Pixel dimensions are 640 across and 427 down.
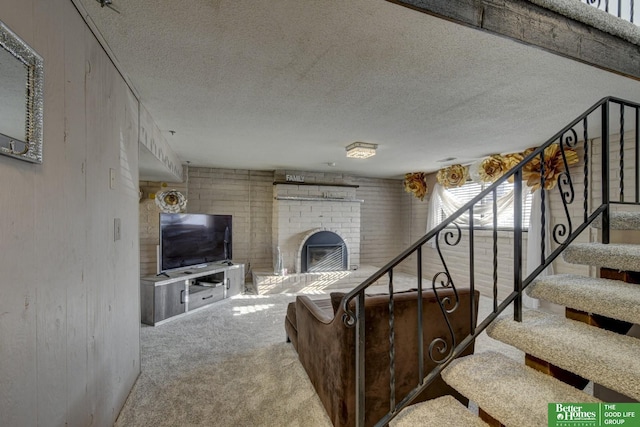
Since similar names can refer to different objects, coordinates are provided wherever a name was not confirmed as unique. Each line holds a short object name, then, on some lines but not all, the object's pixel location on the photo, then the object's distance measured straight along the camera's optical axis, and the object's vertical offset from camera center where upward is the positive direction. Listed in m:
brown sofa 1.60 -0.81
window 4.41 +0.18
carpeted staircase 1.09 -0.59
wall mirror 0.81 +0.36
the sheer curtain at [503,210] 3.93 -0.03
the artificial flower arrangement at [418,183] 6.03 +0.66
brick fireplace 5.56 -0.23
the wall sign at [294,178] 5.59 +0.71
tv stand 3.58 -1.09
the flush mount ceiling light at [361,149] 3.62 +0.84
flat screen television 3.93 -0.40
